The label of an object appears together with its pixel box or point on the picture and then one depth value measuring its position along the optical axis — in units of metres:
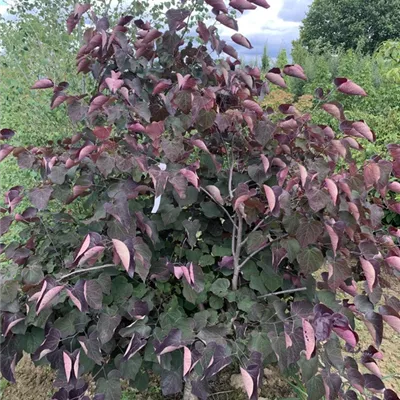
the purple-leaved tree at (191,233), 1.09
